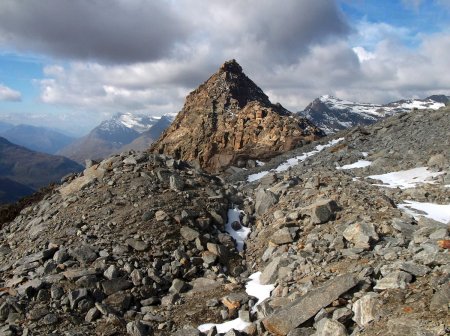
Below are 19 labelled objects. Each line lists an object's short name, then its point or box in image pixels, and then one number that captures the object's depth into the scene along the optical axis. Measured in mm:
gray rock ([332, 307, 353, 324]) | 9367
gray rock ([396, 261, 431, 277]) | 9762
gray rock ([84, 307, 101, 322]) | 12372
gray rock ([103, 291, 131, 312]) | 13094
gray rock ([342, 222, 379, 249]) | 12930
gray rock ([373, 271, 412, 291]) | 9633
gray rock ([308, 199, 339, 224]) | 15820
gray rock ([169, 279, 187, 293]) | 14156
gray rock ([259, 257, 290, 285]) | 13656
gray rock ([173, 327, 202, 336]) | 11242
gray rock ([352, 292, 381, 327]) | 8967
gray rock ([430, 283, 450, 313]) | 8219
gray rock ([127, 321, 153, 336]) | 11604
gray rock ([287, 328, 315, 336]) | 9688
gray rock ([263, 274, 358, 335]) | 10055
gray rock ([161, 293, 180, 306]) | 13438
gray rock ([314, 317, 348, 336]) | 8924
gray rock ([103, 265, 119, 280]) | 14022
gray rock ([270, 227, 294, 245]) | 15716
